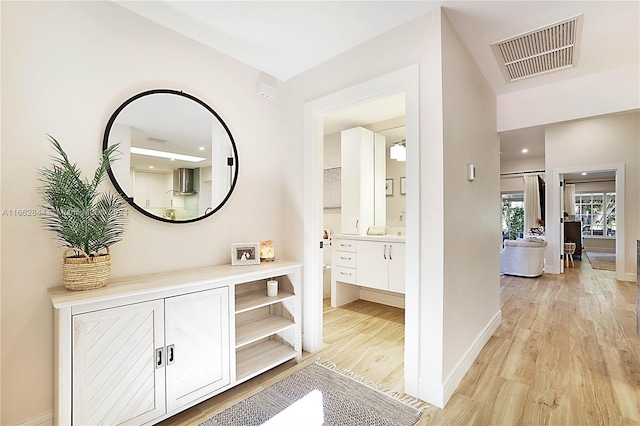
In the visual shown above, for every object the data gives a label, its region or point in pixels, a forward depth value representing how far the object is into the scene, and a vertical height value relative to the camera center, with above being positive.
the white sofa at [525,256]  5.49 -0.80
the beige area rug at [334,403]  1.67 -1.18
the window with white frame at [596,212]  9.38 +0.08
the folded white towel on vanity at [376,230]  3.74 -0.19
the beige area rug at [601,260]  6.64 -1.22
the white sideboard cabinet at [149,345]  1.35 -0.70
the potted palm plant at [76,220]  1.46 -0.02
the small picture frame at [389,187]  4.21 +0.41
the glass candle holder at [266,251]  2.46 -0.30
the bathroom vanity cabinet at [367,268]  3.26 -0.63
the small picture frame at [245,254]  2.24 -0.30
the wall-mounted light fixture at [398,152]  3.67 +0.81
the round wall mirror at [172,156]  1.83 +0.43
